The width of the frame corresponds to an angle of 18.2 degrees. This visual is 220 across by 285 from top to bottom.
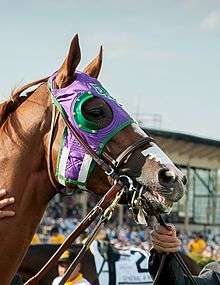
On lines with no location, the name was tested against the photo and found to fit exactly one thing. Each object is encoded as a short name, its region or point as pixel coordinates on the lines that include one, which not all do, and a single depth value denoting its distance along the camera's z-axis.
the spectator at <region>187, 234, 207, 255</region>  21.10
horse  3.18
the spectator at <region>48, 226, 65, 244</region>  15.45
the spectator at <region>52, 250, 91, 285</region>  6.95
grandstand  26.97
